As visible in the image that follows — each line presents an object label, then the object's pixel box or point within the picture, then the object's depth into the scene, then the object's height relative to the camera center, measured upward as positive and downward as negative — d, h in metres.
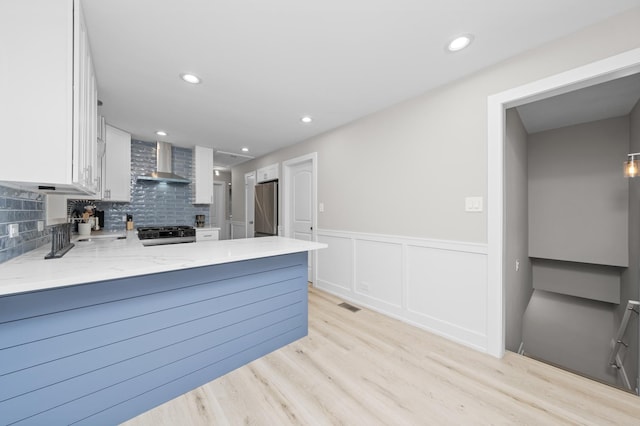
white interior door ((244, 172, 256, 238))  5.54 +0.27
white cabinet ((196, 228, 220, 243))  4.25 -0.37
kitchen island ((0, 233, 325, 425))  1.13 -0.67
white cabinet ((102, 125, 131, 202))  3.59 +0.74
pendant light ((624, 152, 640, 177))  2.28 +0.45
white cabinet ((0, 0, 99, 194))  1.16 +0.63
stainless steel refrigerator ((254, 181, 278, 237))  4.74 +0.10
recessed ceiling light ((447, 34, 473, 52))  1.71 +1.26
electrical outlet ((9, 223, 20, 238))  1.57 -0.12
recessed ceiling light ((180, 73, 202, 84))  2.18 +1.25
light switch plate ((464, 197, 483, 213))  2.12 +0.09
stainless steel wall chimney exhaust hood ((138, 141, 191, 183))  4.16 +0.84
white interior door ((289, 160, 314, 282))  4.10 +0.21
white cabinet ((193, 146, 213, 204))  4.58 +0.75
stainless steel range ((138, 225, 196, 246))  3.47 -0.33
